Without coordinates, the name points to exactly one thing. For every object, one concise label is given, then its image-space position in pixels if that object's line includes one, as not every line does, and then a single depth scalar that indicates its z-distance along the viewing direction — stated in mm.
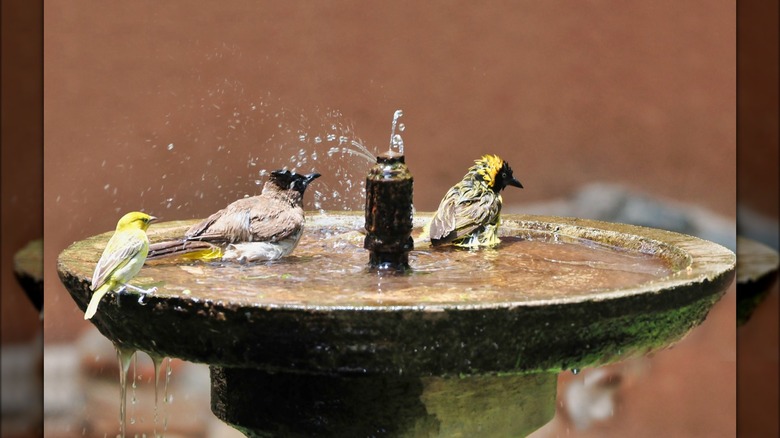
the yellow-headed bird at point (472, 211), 6535
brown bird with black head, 5855
